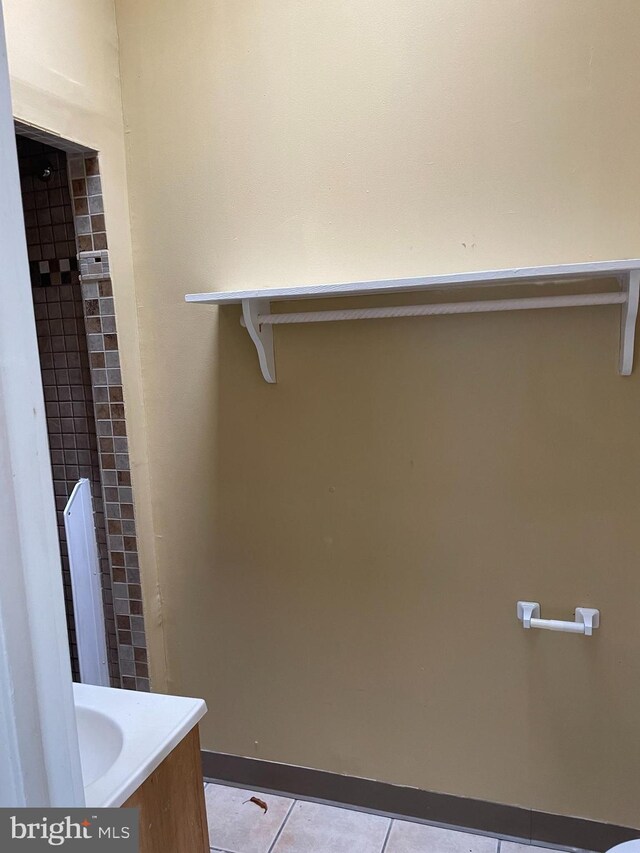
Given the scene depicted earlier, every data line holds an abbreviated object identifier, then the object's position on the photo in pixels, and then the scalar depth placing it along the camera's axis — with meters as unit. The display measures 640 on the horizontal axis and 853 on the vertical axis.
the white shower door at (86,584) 1.76
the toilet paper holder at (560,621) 1.51
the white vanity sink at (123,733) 0.87
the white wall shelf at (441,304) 1.33
